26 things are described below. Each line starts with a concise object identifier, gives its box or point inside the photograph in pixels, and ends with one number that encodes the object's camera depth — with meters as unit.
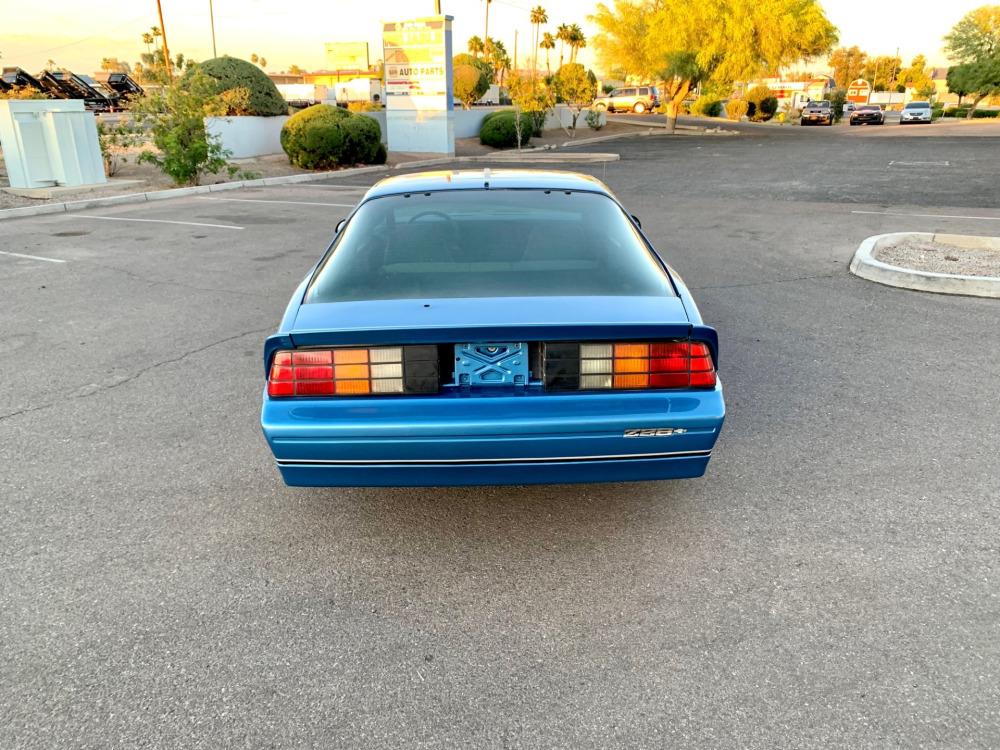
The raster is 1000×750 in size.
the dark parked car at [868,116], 46.81
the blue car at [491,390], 2.81
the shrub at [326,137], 19.83
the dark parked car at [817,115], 48.28
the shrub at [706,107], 59.53
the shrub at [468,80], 39.06
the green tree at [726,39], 37.34
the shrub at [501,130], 28.05
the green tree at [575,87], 33.47
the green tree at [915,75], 108.08
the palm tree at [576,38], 70.25
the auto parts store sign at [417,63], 23.73
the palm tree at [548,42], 72.19
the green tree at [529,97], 28.45
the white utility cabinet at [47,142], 14.93
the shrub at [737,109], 56.16
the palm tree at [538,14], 87.81
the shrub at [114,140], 17.34
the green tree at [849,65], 123.50
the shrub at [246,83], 21.69
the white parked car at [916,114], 47.19
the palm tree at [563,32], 70.41
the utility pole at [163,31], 43.46
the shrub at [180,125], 16.17
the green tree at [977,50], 64.94
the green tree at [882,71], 121.94
